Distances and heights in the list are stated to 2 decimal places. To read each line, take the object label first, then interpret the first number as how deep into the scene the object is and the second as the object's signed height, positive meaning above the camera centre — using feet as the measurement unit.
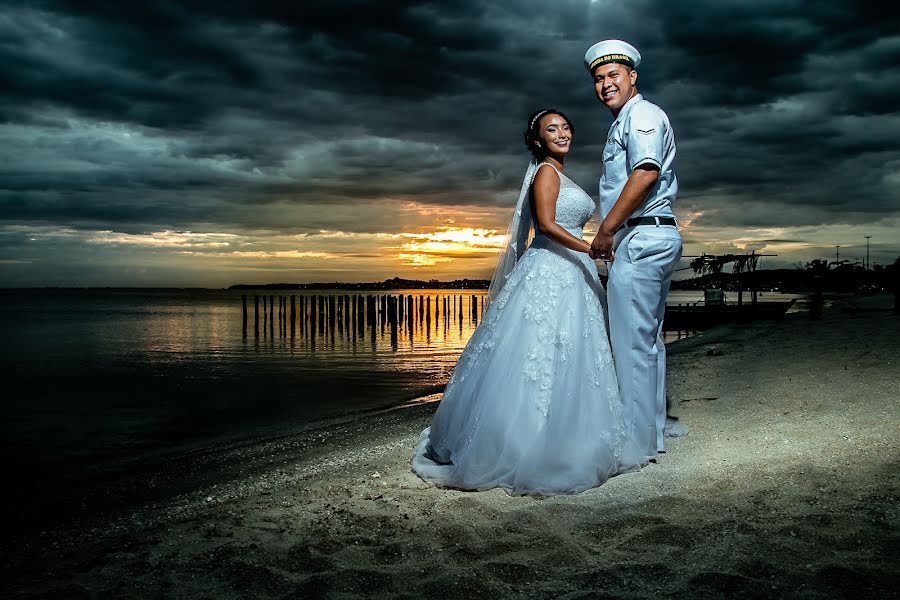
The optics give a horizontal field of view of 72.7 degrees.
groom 12.77 +0.70
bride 11.98 -1.91
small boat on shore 95.76 -5.18
